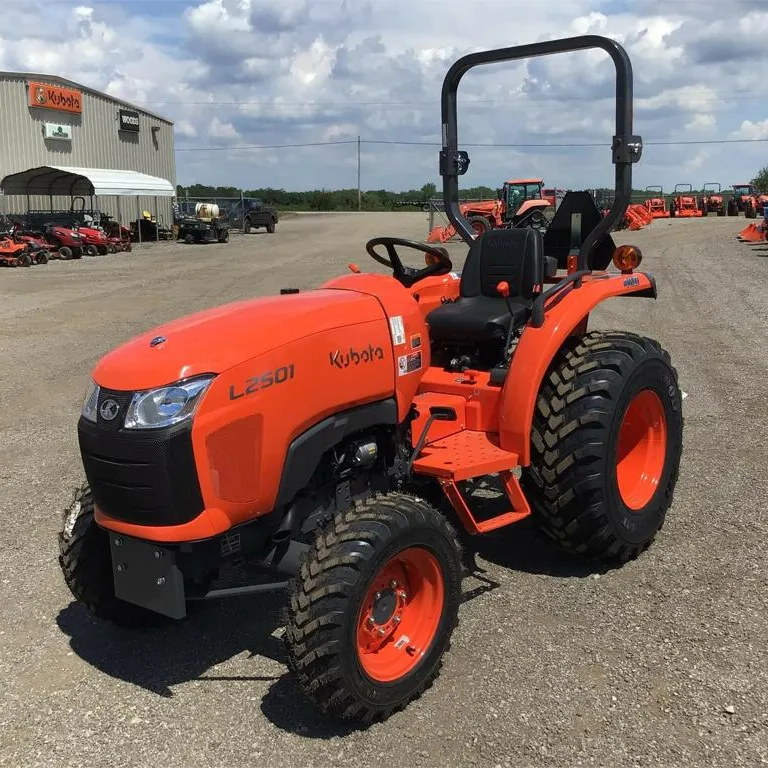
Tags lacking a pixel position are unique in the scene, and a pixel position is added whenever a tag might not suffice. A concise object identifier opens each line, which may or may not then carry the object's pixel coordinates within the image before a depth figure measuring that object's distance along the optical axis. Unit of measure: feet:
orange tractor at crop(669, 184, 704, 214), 128.67
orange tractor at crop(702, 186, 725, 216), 132.16
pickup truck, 113.50
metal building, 88.07
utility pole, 220.23
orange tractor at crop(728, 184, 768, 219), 118.62
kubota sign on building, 89.86
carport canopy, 83.20
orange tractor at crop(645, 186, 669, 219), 124.03
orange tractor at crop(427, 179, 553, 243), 85.14
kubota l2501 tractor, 8.02
